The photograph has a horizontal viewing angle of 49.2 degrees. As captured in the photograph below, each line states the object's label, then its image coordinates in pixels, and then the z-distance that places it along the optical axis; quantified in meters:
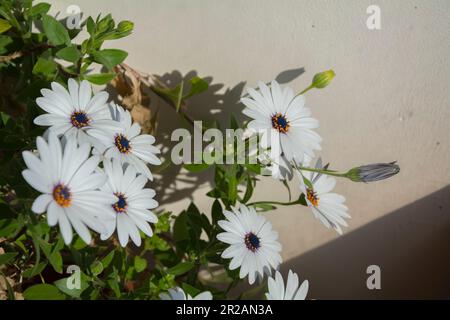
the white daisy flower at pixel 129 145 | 0.62
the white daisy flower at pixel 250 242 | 0.67
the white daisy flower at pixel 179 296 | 0.63
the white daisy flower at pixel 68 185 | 0.49
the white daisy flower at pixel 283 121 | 0.65
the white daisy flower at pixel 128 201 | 0.61
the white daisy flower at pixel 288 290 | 0.67
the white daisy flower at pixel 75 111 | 0.58
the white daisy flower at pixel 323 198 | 0.73
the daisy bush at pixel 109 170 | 0.55
